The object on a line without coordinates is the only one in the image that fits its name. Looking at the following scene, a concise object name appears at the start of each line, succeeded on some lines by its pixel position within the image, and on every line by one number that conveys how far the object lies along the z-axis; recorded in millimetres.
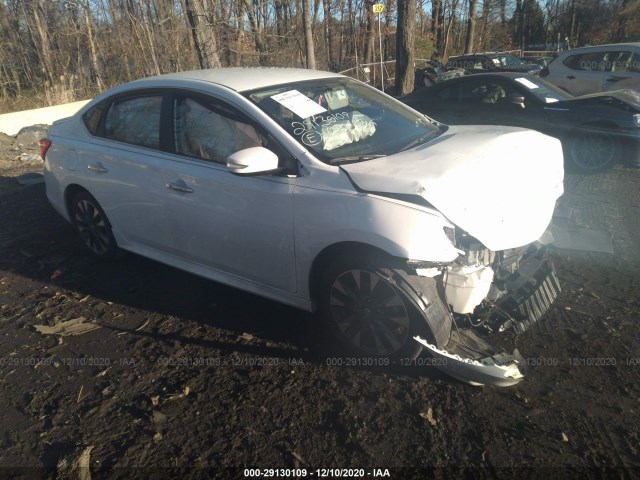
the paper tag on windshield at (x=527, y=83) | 7375
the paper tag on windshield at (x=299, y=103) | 3391
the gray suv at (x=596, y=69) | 10641
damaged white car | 2773
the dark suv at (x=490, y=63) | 19423
